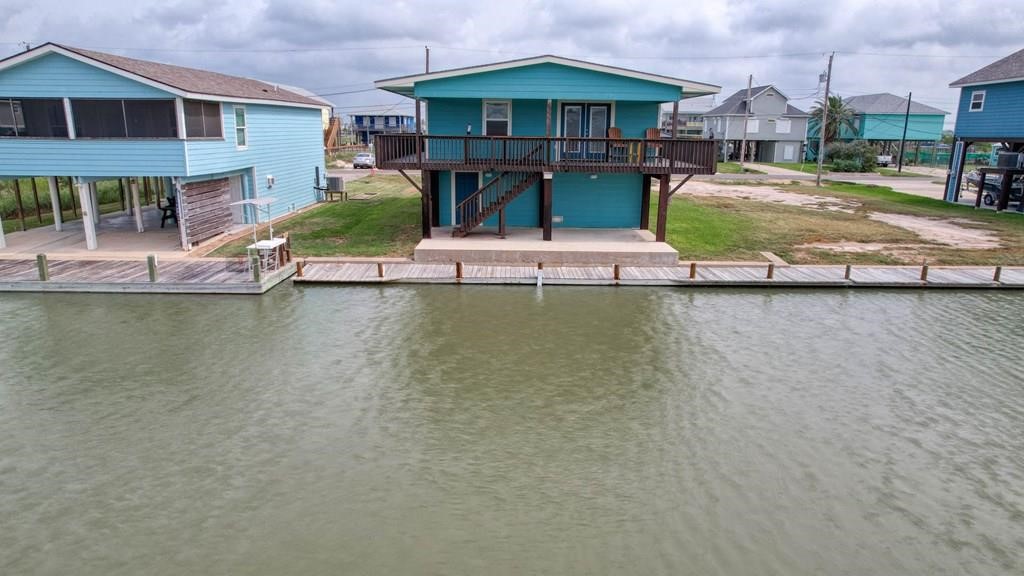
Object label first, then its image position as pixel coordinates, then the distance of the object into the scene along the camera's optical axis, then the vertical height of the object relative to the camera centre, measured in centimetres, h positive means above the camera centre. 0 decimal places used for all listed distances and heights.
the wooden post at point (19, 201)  2429 -211
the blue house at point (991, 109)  3062 +203
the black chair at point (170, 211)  2570 -258
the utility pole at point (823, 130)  4476 +137
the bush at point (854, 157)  5828 -69
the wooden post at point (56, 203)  2348 -213
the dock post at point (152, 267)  1737 -323
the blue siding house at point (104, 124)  1969 +65
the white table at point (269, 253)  1850 -309
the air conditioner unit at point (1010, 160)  3045 -43
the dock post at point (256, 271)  1752 -332
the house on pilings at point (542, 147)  2112 +2
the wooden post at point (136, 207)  2417 -228
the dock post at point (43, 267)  1725 -320
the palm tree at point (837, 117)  6881 +340
